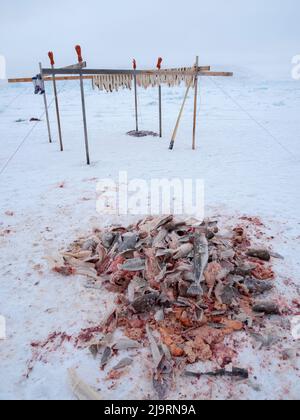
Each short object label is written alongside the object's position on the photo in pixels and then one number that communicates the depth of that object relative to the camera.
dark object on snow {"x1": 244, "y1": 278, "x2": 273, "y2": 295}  4.29
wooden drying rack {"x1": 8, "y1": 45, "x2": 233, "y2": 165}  8.56
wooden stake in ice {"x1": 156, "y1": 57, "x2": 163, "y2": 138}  11.96
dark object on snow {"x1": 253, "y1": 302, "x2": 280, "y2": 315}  3.93
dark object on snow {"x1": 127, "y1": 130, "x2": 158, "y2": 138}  14.57
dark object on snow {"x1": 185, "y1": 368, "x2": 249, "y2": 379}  3.18
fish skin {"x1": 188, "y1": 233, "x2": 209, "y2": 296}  4.00
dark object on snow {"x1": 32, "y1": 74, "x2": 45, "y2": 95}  11.58
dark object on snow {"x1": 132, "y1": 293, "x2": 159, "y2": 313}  3.94
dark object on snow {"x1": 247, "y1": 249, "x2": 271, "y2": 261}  5.00
